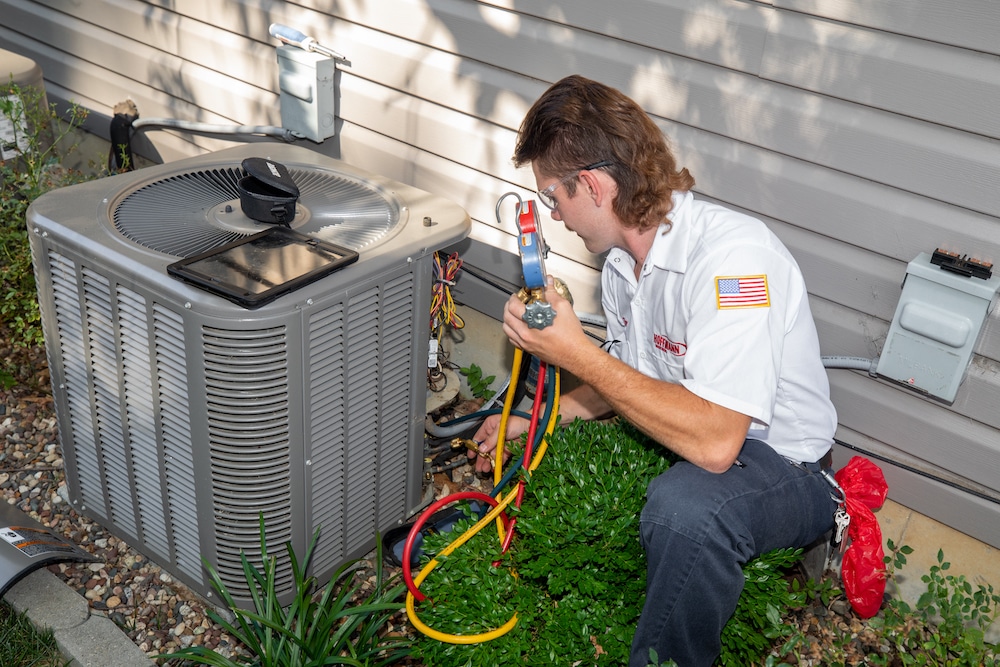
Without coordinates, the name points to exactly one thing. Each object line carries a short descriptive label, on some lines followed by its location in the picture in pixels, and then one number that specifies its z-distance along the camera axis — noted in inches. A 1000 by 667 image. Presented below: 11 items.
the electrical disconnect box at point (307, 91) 129.3
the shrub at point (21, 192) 126.9
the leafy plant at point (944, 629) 83.3
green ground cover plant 79.3
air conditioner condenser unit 82.1
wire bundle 112.7
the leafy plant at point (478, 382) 133.9
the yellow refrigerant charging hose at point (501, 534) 79.1
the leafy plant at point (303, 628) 83.7
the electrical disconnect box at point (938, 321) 89.6
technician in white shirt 79.7
